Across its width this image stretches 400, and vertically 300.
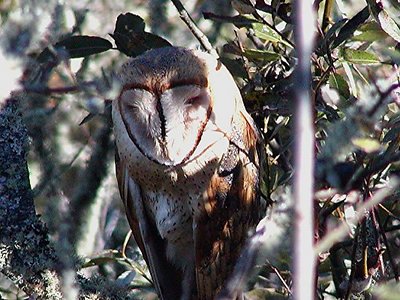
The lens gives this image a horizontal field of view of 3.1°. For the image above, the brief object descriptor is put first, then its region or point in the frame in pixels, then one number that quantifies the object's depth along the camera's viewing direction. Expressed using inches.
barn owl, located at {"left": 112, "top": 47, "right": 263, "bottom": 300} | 229.9
